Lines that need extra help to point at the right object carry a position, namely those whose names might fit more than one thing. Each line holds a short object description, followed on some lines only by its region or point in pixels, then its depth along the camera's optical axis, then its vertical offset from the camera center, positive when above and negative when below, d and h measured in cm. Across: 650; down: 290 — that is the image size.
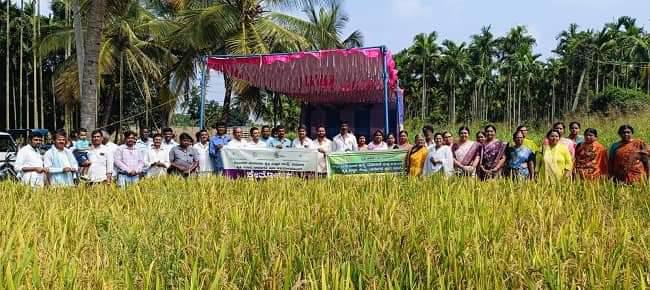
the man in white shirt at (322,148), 772 -16
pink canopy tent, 930 +107
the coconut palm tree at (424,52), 4662 +617
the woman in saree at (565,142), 641 -9
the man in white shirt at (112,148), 745 -14
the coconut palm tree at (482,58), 4897 +608
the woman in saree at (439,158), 686 -26
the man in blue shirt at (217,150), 798 -17
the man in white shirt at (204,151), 784 -18
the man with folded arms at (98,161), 727 -28
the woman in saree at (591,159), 609 -25
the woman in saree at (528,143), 656 -10
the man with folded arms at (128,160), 721 -27
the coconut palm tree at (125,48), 1973 +306
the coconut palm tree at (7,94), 2200 +155
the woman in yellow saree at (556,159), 622 -26
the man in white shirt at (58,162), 660 -26
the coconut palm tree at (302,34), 1661 +264
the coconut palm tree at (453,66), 4647 +514
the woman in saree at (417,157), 709 -25
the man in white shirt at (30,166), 646 -29
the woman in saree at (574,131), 685 +2
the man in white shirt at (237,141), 794 -6
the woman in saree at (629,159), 589 -25
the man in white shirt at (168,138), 786 -2
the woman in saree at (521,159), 647 -27
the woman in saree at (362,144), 794 -12
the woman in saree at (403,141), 801 -8
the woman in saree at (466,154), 675 -22
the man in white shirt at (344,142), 827 -9
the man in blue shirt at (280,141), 806 -7
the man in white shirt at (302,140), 798 -6
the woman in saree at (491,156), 658 -24
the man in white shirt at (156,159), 750 -27
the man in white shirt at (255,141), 798 -7
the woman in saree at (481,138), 688 -4
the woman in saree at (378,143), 784 -10
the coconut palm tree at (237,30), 1520 +264
